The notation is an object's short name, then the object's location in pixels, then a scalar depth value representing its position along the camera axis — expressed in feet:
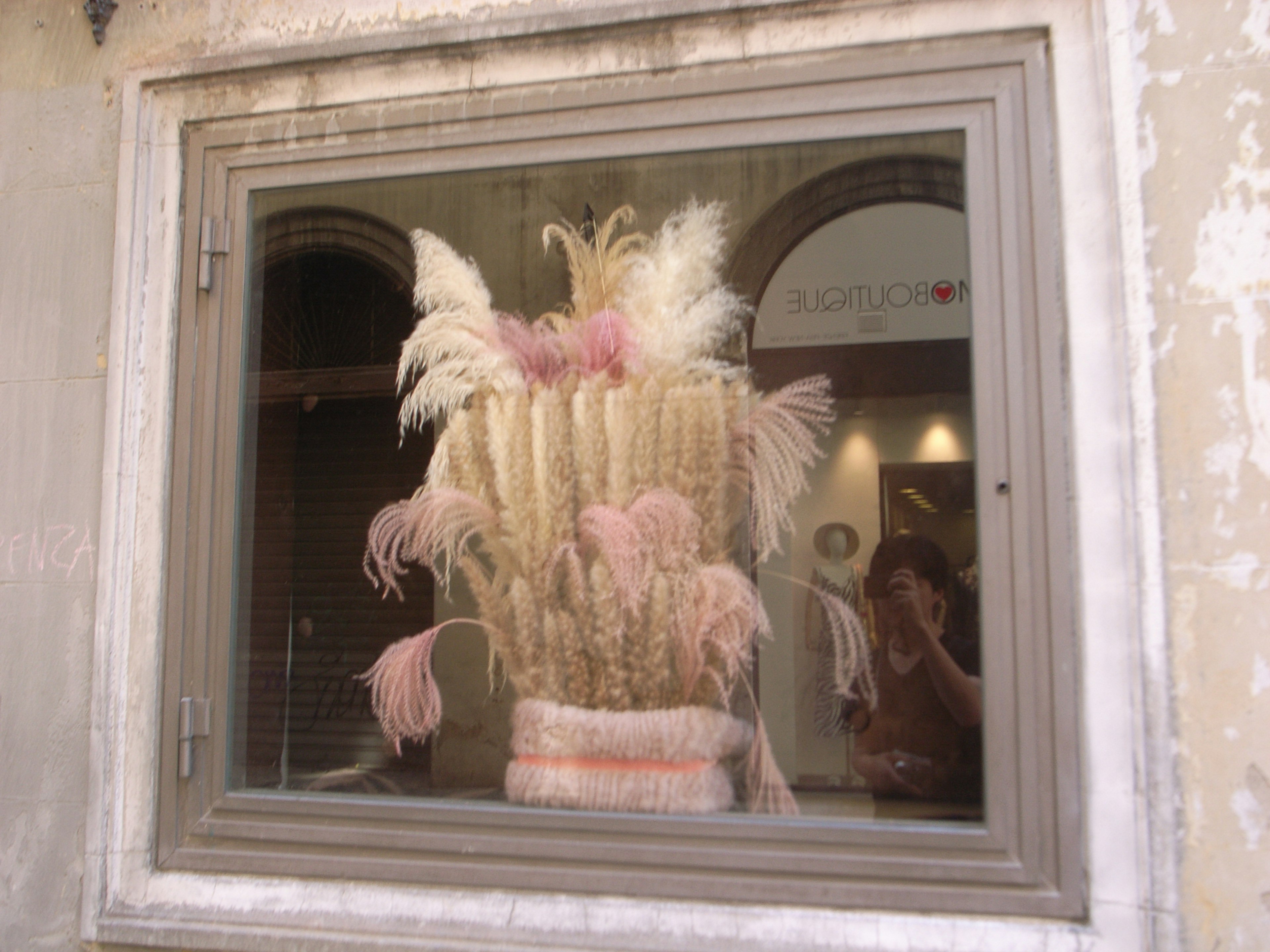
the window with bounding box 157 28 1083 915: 7.19
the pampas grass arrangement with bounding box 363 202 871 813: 8.12
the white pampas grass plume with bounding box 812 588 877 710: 7.94
